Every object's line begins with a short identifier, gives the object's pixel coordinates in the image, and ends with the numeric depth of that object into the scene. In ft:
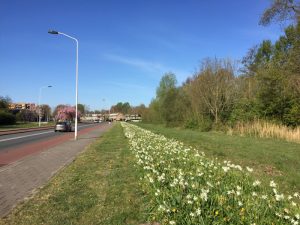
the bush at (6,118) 149.99
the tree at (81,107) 396.80
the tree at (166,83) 163.61
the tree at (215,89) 90.70
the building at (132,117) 359.74
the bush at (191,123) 88.75
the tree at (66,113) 265.66
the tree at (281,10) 60.34
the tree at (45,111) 279.22
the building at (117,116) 402.59
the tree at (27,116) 219.89
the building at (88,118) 427.90
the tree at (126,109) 445.74
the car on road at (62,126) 99.46
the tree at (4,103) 165.87
